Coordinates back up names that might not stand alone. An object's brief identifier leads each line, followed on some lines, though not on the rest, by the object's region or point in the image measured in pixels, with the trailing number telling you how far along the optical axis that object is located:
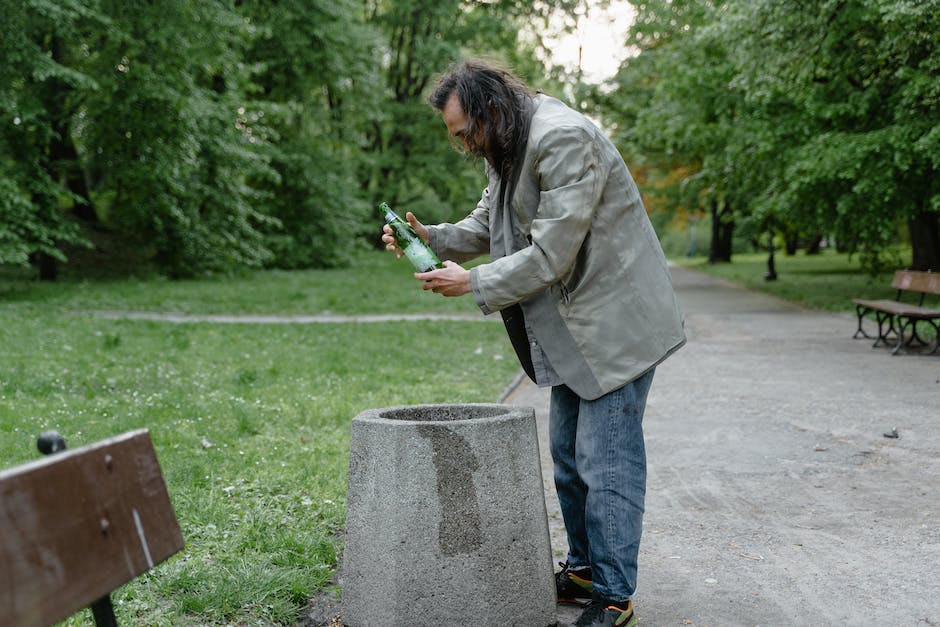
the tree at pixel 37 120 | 16.86
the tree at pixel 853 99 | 14.06
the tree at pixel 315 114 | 27.33
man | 3.25
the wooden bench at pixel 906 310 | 11.30
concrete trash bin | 3.31
